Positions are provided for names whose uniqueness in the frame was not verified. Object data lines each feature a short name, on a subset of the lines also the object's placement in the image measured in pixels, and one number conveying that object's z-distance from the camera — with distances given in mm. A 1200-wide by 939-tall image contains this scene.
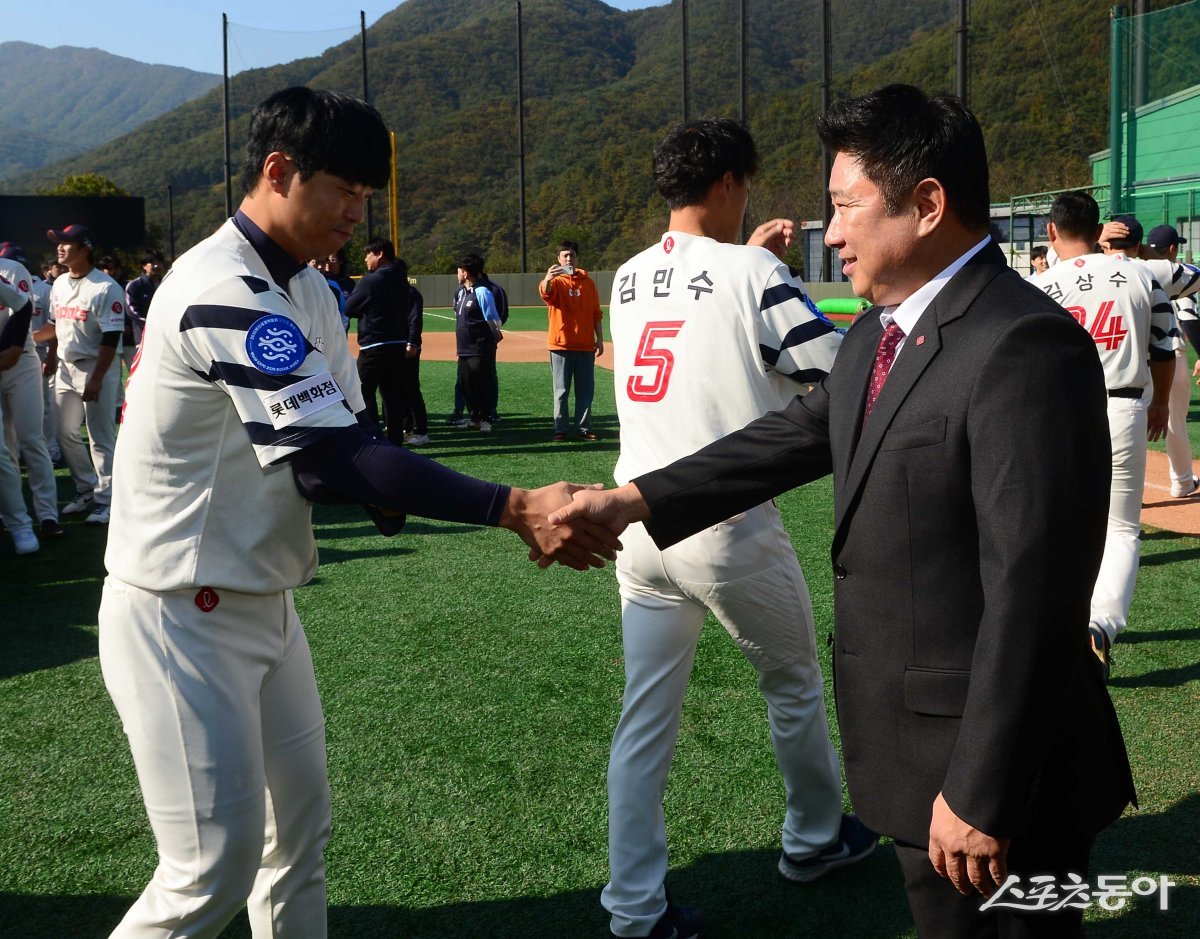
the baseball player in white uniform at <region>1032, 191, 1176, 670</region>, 5719
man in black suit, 1831
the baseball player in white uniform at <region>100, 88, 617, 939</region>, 2242
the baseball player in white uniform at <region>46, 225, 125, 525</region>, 8742
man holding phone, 12445
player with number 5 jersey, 3178
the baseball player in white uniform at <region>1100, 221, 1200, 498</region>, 7641
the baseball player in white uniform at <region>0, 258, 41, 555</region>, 7746
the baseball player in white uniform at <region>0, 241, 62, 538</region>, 8273
